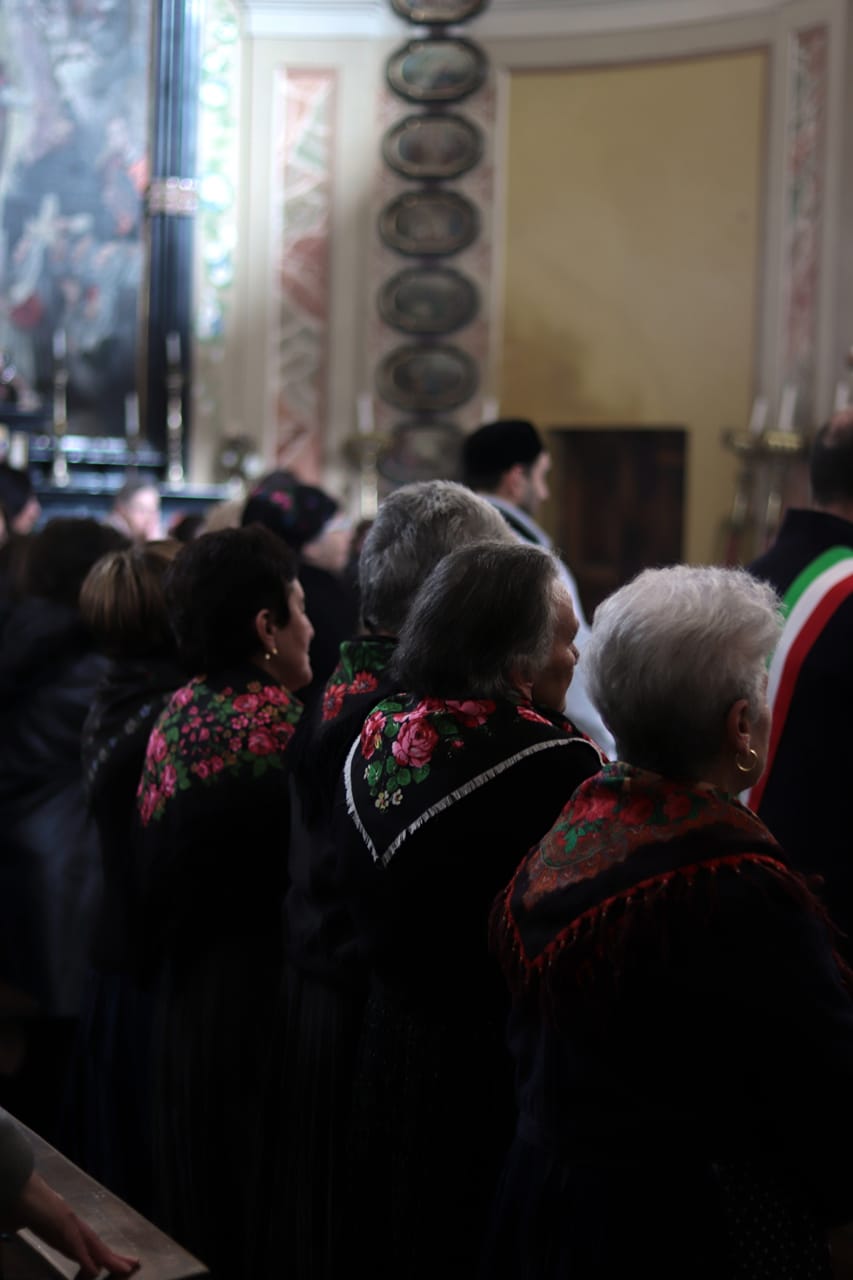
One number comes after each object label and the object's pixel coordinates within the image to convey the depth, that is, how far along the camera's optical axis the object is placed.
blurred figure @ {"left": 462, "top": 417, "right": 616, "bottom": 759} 3.97
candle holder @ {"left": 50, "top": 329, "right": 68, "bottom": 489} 9.51
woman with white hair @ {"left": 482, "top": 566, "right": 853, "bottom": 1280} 1.58
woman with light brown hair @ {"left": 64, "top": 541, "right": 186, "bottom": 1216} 3.10
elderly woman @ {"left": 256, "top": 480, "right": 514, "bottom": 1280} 2.38
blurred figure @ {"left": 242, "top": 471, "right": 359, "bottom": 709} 3.58
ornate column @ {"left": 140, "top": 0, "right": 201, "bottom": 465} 10.26
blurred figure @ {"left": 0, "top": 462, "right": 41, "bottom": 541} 5.83
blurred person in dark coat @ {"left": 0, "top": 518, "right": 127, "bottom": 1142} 4.18
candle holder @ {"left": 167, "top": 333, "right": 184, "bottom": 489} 10.17
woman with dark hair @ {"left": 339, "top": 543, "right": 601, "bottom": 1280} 2.01
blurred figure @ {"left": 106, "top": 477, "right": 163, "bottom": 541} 6.82
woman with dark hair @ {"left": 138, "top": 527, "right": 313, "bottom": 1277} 2.70
